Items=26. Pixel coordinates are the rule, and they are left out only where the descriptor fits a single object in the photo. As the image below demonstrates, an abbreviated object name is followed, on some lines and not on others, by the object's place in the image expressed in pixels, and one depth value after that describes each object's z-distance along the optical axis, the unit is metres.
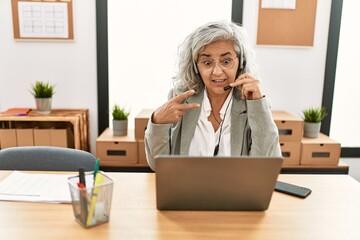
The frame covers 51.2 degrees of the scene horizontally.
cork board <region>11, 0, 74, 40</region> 3.02
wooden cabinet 2.87
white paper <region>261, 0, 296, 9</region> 3.06
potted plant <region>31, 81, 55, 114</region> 2.95
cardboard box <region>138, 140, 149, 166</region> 2.89
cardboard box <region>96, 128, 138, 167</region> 2.89
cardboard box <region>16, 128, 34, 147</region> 2.88
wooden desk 0.97
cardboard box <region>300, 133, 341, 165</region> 2.92
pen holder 0.98
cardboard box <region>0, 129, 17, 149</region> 2.88
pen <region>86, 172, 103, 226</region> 0.98
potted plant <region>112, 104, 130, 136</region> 3.01
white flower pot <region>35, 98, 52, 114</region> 2.95
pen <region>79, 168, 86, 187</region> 1.01
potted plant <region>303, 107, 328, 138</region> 3.05
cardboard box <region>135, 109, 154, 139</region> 2.86
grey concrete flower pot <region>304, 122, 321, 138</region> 3.05
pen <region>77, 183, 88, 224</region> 0.97
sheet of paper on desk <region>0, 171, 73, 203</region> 1.17
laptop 0.96
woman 1.52
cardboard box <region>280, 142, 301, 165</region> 2.92
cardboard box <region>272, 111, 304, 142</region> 2.90
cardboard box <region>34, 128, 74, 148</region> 2.88
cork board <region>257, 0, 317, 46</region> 3.09
